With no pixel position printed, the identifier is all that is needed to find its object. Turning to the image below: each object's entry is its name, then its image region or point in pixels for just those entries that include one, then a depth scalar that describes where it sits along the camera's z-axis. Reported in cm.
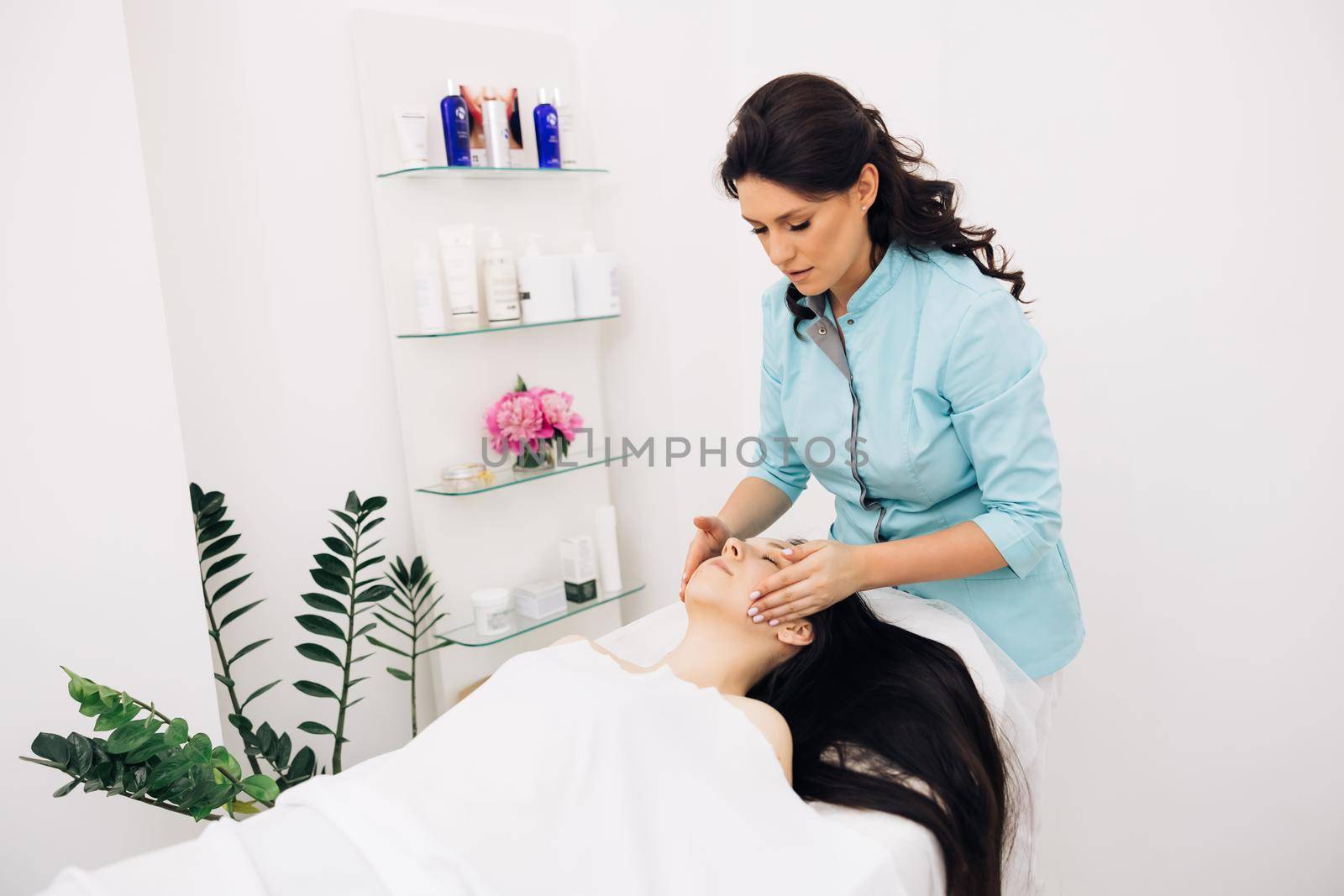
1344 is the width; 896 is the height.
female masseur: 118
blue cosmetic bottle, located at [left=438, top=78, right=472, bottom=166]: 176
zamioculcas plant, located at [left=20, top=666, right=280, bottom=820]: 119
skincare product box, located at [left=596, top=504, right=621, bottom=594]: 213
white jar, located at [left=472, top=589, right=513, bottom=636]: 193
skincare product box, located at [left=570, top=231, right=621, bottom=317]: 200
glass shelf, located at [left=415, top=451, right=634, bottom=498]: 188
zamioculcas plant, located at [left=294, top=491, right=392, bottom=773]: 168
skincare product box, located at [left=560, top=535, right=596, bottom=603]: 207
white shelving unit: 180
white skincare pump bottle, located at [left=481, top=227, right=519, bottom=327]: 185
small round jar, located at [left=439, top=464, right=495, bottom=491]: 189
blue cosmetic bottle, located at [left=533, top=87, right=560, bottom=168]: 189
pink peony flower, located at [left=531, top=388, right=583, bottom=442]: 197
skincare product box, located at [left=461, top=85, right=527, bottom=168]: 182
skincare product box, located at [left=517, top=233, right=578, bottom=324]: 190
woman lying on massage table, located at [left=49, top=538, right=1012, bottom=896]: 91
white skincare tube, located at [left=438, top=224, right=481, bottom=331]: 180
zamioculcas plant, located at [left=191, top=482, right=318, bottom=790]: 158
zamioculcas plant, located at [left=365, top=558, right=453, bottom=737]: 186
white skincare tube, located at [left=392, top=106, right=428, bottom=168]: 173
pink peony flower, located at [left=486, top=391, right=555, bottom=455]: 194
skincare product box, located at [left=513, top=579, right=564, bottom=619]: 203
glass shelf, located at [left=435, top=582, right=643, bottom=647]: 193
